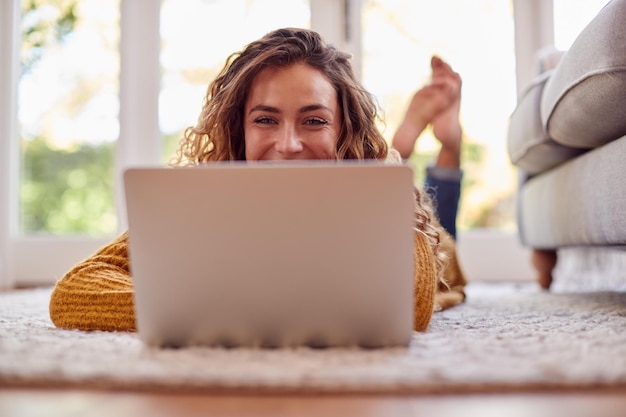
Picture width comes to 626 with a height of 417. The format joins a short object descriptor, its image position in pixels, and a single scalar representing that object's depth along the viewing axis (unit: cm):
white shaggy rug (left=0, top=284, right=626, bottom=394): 55
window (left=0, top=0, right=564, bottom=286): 242
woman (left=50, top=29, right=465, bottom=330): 91
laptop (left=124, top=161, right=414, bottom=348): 63
